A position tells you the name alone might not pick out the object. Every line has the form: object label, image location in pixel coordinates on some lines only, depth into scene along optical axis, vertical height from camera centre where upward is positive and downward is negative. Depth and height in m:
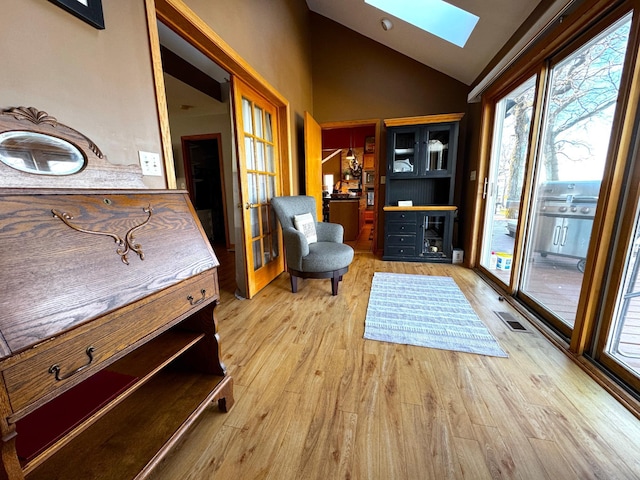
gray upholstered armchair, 2.37 -0.56
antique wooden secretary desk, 0.56 -0.30
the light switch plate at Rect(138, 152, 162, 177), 1.19 +0.13
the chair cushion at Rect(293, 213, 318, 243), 2.66 -0.35
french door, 2.30 +0.11
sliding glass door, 1.58 +0.19
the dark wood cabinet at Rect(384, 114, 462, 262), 3.31 +0.12
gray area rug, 1.68 -0.95
